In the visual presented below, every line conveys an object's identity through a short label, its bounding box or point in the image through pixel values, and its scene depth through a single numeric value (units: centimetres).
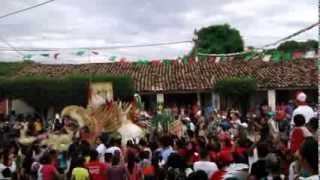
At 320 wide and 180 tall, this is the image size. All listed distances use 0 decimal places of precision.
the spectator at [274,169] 477
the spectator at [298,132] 614
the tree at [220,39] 3866
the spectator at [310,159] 331
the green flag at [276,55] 2430
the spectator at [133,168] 687
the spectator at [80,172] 648
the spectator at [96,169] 669
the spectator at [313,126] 615
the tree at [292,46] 3631
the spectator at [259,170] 468
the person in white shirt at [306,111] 768
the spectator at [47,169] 678
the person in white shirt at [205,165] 566
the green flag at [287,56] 2517
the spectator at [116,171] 654
